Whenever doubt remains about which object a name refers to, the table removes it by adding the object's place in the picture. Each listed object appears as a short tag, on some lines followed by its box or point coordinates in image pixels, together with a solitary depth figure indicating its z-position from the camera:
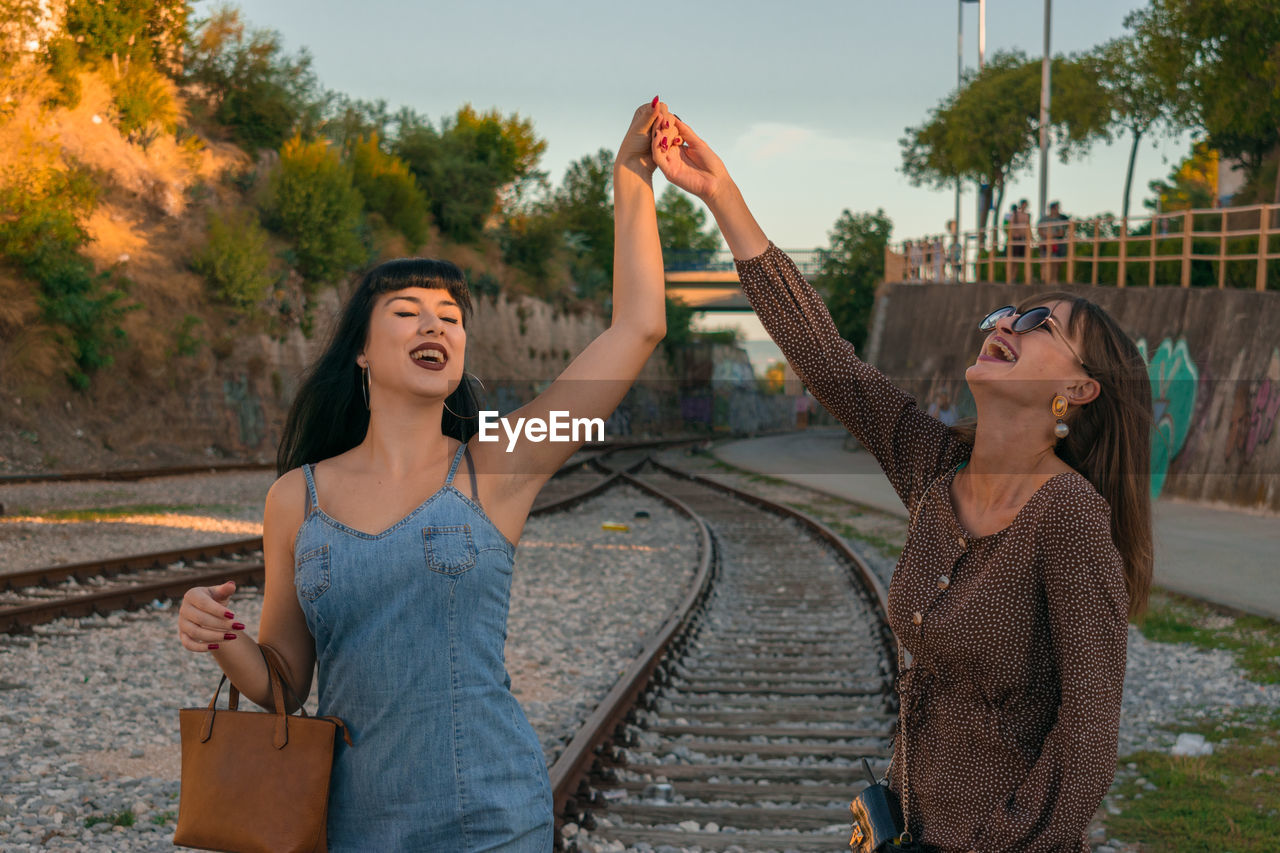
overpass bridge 59.91
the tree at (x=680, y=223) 95.56
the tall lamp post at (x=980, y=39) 44.68
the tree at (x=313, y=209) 33.59
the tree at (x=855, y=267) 45.09
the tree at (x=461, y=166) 46.72
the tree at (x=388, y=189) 40.52
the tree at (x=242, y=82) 36.16
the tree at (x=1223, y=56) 22.44
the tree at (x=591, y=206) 63.47
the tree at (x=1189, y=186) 39.59
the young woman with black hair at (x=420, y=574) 2.07
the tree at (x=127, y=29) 29.20
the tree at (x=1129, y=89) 32.47
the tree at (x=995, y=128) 42.19
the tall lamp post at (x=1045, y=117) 29.81
